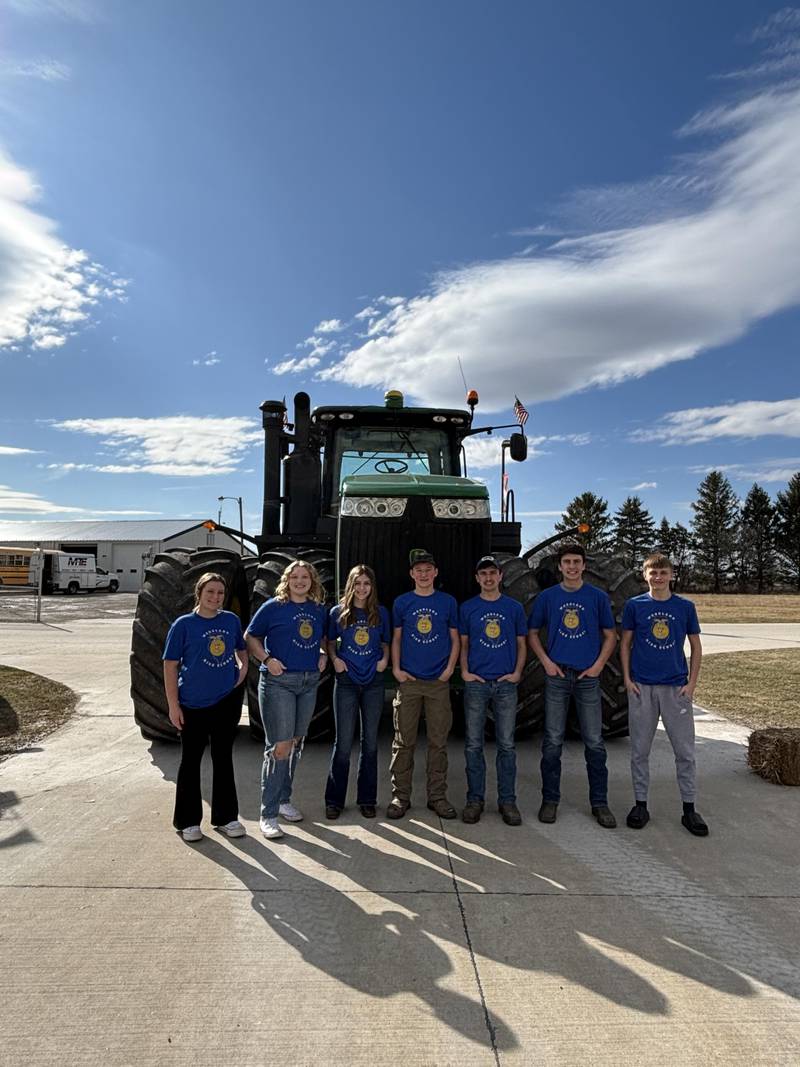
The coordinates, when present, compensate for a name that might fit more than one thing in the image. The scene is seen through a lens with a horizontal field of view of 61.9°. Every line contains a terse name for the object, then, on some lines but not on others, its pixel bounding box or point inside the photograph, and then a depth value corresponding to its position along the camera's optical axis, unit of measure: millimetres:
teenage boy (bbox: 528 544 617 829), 4191
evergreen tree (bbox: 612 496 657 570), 68750
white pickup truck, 33594
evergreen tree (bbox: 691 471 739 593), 67062
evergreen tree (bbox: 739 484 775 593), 65250
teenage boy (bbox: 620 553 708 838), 4113
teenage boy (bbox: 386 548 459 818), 4242
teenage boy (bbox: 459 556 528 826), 4176
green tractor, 5027
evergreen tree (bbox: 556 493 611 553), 64812
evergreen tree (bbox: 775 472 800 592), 63250
